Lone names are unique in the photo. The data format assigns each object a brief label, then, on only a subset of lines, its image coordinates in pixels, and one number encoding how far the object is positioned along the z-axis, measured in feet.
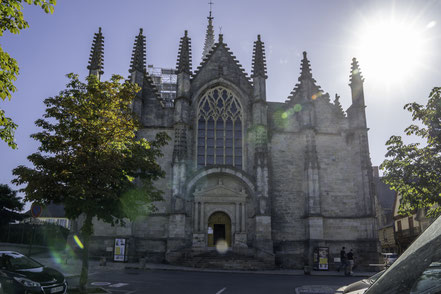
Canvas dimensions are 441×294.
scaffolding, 146.15
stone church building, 79.66
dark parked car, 29.19
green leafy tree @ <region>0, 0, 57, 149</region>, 21.42
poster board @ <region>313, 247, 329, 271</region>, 74.90
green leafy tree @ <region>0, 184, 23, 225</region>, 104.08
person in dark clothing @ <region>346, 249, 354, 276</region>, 67.68
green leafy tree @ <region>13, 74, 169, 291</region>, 35.14
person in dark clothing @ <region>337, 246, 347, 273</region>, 70.13
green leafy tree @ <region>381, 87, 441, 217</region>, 40.40
